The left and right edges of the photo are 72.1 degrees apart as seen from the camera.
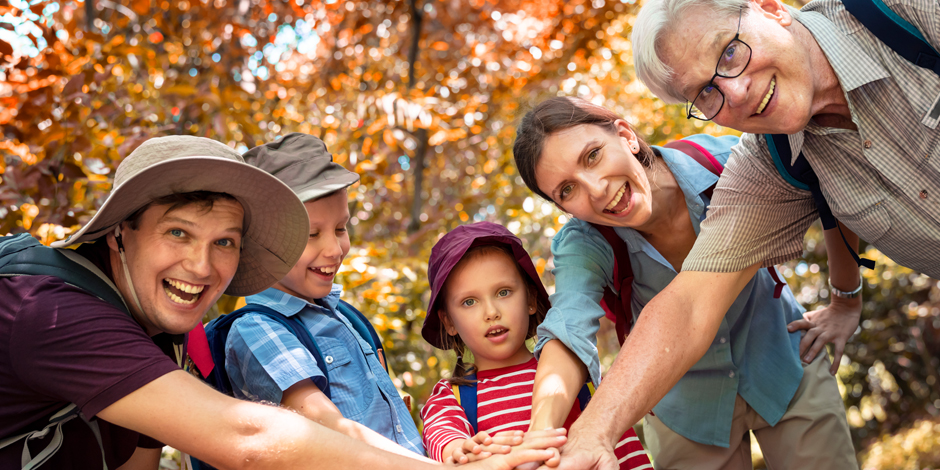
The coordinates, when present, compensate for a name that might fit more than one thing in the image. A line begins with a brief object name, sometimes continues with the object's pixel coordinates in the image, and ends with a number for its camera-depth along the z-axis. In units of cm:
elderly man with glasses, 178
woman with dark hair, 213
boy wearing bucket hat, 186
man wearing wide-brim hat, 144
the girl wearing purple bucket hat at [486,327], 212
